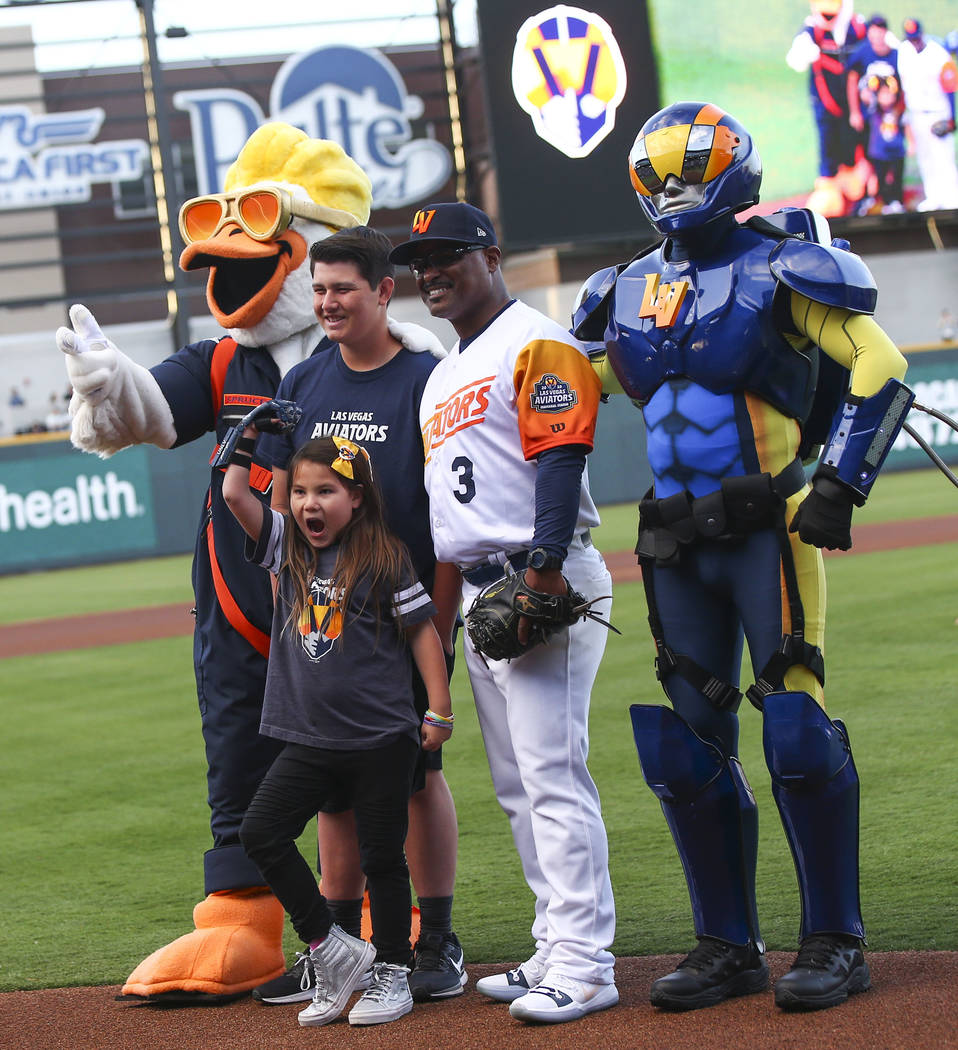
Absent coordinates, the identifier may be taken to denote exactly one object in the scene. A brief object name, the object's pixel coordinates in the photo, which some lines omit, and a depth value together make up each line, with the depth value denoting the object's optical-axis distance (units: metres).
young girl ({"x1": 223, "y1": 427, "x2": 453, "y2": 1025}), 6.99
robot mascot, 6.50
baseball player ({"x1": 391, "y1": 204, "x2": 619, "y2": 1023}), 6.73
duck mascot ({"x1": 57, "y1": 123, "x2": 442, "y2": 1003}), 7.89
